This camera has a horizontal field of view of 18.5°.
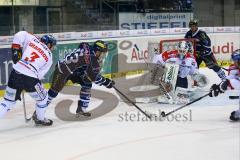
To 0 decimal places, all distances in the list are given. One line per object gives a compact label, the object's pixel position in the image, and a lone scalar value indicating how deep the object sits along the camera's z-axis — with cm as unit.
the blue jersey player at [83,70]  917
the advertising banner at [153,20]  1749
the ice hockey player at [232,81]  882
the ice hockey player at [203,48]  1289
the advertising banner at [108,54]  1395
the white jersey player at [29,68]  849
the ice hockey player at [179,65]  1099
